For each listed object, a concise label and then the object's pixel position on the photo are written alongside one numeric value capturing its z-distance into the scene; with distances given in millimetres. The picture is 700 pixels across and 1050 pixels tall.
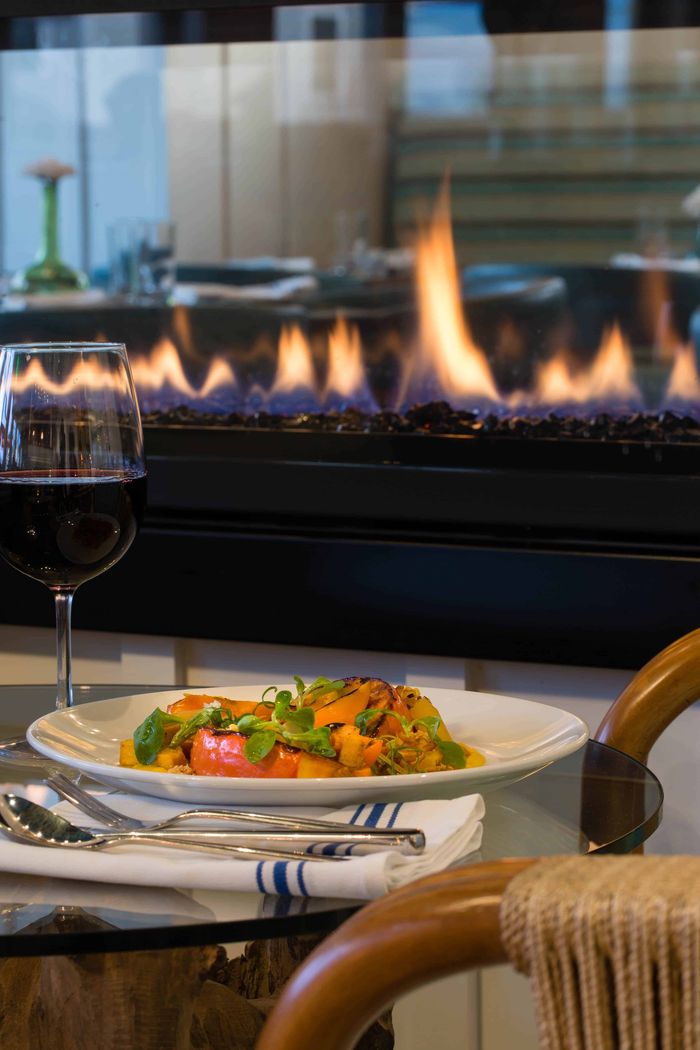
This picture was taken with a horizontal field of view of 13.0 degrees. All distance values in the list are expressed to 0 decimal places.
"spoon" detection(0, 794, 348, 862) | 1412
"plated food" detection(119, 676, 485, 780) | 1487
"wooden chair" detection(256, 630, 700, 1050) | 1230
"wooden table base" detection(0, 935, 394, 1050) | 1748
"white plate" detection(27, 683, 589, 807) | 1468
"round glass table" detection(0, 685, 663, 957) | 1371
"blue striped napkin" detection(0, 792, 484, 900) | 1387
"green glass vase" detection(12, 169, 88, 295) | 2857
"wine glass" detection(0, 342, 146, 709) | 1611
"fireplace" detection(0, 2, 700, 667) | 2376
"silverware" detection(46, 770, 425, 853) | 1413
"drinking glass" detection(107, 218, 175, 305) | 2824
